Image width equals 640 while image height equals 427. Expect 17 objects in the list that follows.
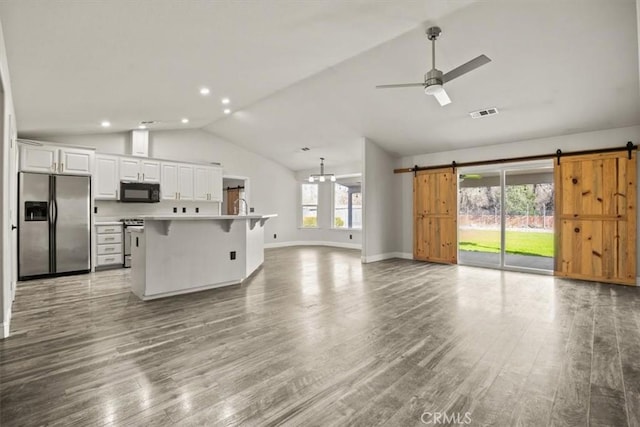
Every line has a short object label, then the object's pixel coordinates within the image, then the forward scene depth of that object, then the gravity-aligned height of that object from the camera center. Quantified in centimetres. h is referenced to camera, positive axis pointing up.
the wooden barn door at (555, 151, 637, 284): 487 -8
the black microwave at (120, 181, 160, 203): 645 +42
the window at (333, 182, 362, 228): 961 +22
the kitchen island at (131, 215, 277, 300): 395 -57
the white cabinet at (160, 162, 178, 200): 706 +70
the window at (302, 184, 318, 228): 1038 +23
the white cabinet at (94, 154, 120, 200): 619 +68
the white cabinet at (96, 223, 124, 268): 598 -64
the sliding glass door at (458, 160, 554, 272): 587 -5
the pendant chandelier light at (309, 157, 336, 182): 822 +98
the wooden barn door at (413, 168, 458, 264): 674 -7
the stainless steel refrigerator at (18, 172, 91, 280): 509 -22
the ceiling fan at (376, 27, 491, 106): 296 +138
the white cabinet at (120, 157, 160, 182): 648 +90
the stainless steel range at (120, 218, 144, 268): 625 -62
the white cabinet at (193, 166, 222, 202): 764 +71
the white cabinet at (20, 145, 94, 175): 512 +89
